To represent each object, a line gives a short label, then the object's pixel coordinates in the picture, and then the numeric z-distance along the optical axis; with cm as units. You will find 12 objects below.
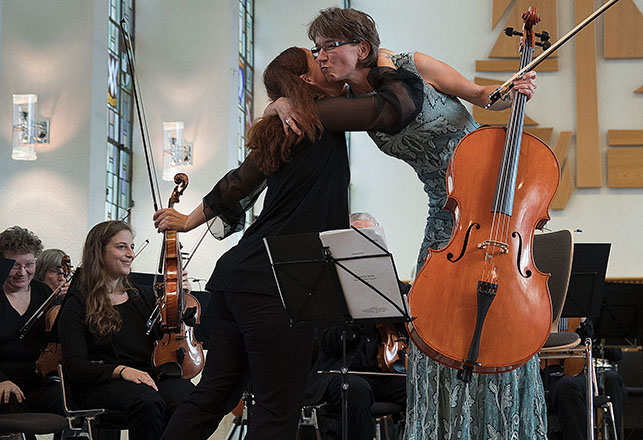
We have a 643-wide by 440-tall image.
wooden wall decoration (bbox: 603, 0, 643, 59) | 882
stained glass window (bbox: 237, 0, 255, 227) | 835
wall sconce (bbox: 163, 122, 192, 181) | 727
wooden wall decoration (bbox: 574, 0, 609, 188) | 862
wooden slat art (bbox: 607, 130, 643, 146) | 864
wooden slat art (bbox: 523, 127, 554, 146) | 868
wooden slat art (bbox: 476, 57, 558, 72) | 890
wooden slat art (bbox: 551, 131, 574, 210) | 859
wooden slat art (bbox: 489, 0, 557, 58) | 886
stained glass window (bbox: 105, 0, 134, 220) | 705
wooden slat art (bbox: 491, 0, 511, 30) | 905
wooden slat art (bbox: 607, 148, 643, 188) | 860
